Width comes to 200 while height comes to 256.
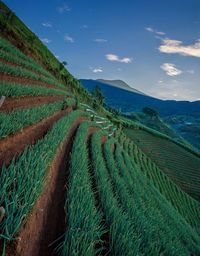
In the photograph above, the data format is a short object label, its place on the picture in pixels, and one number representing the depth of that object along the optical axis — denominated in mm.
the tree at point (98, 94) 59194
